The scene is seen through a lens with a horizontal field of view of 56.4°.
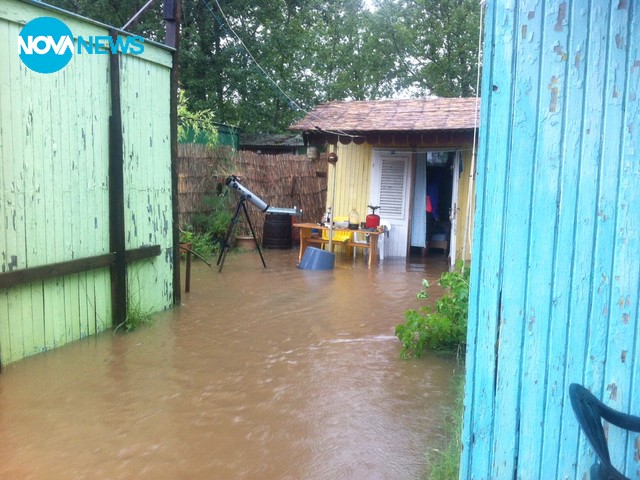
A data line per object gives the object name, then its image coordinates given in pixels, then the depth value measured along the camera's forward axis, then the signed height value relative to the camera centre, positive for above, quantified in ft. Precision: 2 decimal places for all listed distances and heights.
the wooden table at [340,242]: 33.99 -3.35
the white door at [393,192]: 37.01 -0.51
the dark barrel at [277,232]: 39.50 -3.33
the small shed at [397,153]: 34.32 +1.93
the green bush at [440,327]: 16.24 -3.86
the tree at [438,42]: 76.59 +18.94
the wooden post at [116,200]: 17.69 -0.67
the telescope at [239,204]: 29.48 -1.02
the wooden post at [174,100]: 20.90 +2.74
